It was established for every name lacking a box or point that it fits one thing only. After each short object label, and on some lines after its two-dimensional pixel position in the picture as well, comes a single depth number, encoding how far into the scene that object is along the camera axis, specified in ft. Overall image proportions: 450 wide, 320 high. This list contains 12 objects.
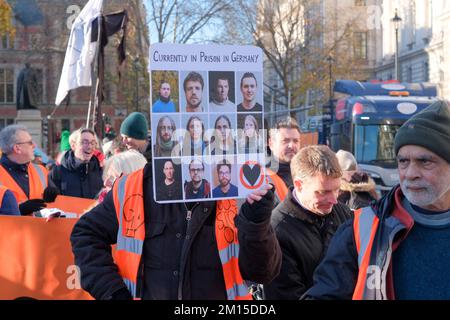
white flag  33.42
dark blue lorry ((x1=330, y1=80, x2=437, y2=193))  61.98
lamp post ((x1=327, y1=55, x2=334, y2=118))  134.21
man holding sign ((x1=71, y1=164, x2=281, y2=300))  10.56
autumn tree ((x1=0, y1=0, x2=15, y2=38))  87.97
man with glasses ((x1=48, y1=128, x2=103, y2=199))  24.88
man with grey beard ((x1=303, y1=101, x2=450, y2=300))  8.27
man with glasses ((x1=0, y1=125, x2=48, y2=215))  20.79
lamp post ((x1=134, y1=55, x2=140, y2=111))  102.53
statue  82.16
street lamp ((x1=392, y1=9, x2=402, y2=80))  111.75
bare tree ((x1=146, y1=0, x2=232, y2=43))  118.21
